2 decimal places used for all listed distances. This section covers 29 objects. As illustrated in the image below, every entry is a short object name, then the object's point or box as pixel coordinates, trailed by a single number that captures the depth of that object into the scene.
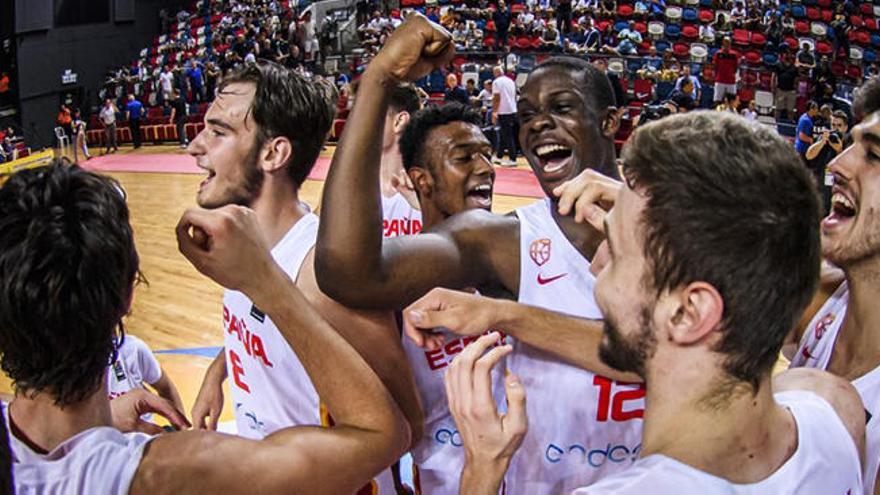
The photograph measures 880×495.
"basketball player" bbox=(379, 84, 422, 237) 4.93
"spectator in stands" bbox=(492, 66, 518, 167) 15.33
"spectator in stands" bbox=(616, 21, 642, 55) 18.39
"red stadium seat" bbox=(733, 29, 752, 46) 18.84
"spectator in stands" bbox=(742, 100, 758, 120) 14.49
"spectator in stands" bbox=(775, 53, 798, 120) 15.22
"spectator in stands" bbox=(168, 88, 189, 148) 19.97
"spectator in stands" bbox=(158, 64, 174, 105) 20.62
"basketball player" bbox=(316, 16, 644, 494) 2.17
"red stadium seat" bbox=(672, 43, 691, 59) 19.07
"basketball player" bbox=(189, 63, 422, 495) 2.73
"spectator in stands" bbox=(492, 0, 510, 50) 19.38
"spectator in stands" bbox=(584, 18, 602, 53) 18.70
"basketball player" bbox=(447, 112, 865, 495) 1.45
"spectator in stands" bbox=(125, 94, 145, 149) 20.50
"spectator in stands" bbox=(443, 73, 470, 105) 15.15
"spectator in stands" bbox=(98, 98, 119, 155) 20.02
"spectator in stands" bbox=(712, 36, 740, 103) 15.70
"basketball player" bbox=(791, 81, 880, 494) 2.37
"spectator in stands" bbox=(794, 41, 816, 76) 16.19
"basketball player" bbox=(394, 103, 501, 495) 3.62
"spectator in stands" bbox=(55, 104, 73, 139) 20.25
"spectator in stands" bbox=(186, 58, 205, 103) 21.20
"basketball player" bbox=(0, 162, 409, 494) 1.64
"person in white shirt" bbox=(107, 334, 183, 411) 4.09
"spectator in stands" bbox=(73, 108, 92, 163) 18.41
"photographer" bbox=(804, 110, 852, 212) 9.28
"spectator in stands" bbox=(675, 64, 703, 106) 14.81
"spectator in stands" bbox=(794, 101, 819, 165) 10.59
